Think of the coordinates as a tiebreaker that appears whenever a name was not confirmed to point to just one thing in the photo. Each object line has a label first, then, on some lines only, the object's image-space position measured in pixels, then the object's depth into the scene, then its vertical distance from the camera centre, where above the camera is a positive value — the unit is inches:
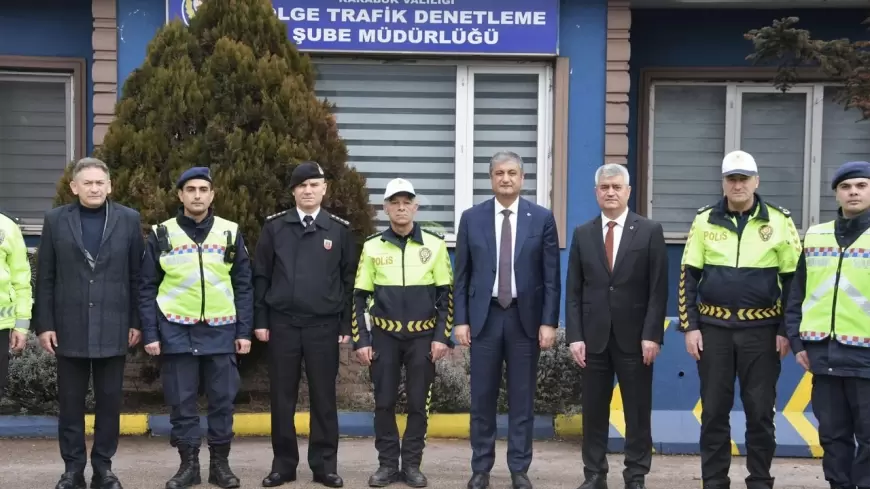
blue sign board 394.3 +72.3
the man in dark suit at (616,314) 244.2 -23.7
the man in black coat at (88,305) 243.1 -23.0
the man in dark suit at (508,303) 251.0 -22.0
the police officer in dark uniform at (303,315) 255.6 -26.1
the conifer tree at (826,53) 313.3 +52.2
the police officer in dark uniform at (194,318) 250.4 -26.4
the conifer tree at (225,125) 312.0 +26.5
